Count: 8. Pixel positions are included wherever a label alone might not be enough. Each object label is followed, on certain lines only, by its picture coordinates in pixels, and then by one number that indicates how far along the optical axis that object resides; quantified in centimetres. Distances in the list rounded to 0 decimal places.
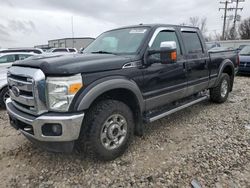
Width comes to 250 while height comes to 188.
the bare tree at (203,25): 6539
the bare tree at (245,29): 5125
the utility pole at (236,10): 4519
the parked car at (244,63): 1056
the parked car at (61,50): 1891
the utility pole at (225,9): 4372
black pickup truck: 264
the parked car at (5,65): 575
